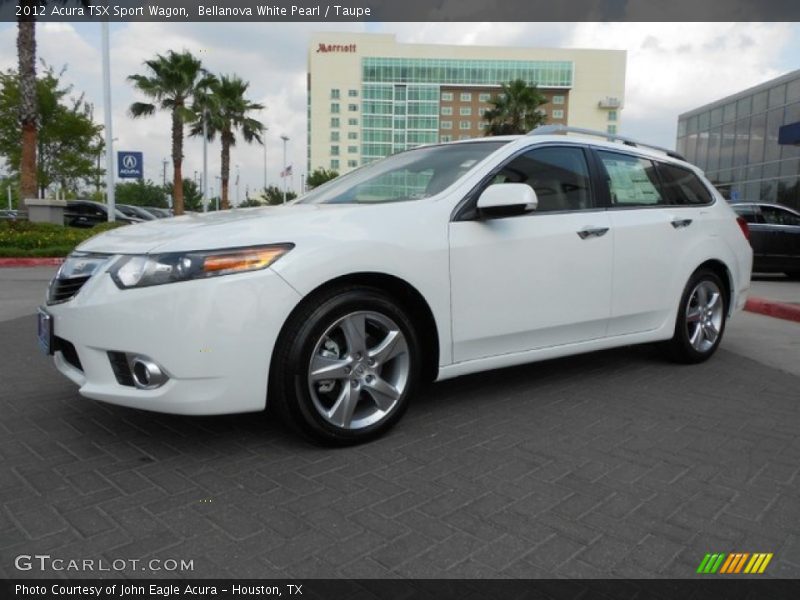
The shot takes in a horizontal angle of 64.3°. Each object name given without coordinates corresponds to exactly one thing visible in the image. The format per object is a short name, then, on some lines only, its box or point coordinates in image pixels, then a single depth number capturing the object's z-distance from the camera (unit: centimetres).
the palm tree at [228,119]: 3687
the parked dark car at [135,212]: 2538
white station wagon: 269
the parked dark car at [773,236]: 1222
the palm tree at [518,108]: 4359
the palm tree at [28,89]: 1677
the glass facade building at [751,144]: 2614
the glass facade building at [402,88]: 9912
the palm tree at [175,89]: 3066
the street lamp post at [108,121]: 1880
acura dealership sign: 1748
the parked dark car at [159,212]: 2864
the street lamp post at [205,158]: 3398
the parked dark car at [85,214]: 2211
